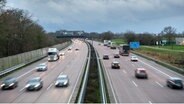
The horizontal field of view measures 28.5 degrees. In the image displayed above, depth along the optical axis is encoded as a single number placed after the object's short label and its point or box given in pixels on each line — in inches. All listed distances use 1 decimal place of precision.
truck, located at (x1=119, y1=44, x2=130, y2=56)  4088.3
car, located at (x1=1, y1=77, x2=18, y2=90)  1728.0
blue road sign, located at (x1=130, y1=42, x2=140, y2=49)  5064.0
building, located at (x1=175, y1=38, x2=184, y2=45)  7372.1
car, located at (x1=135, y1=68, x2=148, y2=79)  2109.3
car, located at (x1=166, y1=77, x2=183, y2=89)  1726.1
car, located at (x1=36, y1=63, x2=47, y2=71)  2573.8
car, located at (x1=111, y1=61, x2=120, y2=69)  2671.8
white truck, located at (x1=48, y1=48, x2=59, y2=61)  3462.1
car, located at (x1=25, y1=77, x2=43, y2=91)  1670.8
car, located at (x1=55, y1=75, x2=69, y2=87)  1772.9
